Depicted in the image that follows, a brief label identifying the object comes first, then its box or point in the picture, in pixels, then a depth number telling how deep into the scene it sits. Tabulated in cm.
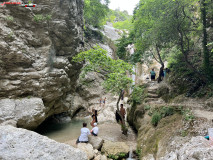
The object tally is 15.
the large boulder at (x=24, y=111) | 944
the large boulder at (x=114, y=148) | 704
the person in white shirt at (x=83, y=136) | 720
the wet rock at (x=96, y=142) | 731
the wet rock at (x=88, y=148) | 632
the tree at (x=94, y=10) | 2958
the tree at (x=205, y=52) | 923
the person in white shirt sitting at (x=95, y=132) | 830
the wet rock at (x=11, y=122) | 883
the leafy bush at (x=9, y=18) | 1070
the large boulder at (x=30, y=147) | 393
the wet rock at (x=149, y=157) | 571
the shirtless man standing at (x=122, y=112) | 1067
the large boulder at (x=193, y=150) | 374
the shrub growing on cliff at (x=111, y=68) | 957
